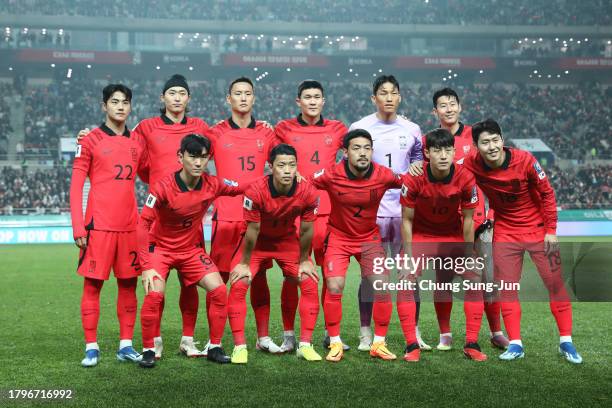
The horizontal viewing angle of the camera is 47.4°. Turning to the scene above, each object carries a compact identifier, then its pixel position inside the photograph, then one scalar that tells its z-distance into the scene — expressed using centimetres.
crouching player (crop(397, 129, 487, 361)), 628
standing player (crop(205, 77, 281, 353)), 673
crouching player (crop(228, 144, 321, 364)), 622
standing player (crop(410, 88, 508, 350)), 684
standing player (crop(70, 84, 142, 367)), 623
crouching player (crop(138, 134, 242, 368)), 609
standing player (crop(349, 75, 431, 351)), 700
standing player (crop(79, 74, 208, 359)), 666
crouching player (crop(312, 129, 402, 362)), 640
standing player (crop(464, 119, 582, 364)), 636
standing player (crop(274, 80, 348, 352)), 696
